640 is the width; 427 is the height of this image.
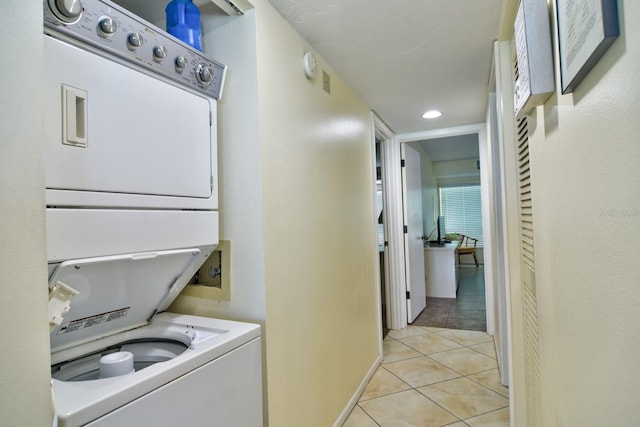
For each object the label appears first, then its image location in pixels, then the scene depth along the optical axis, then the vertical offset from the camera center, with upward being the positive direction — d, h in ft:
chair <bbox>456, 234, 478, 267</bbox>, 23.22 -2.30
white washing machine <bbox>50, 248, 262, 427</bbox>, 2.64 -1.30
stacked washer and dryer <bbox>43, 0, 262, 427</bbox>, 2.76 +0.01
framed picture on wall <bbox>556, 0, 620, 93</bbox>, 1.80 +1.05
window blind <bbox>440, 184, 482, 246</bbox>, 25.38 +0.32
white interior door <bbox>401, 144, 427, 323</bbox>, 12.46 -0.78
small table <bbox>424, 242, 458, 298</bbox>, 15.80 -2.66
